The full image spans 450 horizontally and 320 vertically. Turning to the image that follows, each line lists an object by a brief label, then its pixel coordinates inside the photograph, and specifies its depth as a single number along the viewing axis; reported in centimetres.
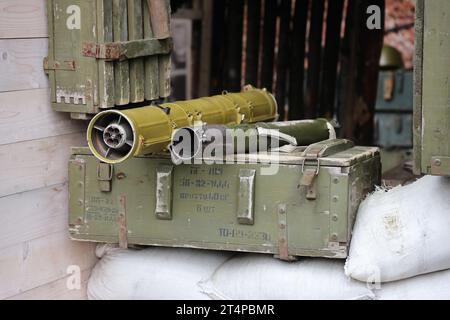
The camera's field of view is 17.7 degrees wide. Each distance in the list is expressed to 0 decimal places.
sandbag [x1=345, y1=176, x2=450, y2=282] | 707
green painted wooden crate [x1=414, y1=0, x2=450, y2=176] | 662
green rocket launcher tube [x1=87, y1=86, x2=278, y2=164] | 696
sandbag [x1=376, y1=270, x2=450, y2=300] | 727
